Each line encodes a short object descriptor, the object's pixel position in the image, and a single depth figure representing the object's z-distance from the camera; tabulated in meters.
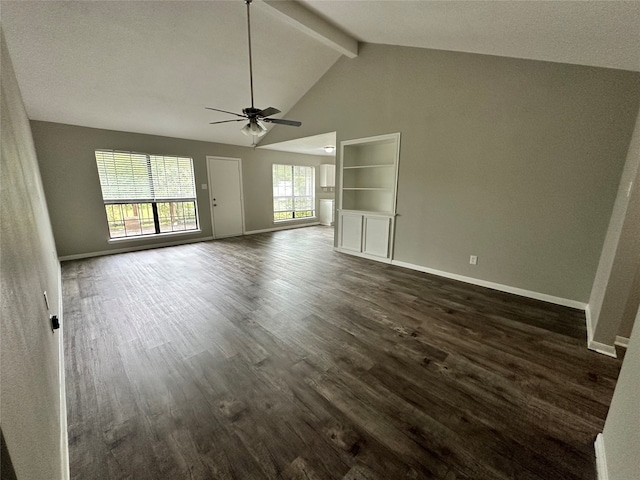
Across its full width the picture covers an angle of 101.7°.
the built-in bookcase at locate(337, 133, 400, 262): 4.48
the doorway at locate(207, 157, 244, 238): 6.46
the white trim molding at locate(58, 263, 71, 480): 1.22
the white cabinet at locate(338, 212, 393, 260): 4.47
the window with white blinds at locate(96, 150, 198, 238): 5.09
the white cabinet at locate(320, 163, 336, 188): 8.85
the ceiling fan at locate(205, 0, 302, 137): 2.88
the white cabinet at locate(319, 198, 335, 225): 8.63
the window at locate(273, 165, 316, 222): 7.95
